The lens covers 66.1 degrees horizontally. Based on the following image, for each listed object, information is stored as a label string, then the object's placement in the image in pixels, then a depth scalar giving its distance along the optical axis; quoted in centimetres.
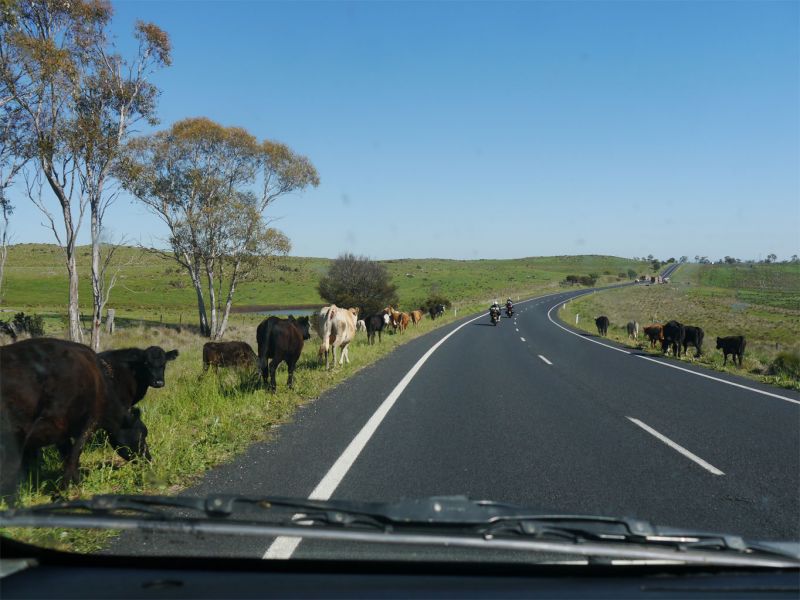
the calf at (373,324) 2497
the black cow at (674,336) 2312
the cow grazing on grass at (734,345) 2145
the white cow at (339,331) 1496
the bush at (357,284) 4800
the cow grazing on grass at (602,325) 3484
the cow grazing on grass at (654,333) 2767
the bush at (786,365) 1773
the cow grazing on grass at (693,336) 2372
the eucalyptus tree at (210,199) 3459
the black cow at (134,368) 730
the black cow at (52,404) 487
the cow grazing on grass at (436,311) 4916
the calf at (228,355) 1460
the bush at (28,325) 2599
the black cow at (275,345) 1138
